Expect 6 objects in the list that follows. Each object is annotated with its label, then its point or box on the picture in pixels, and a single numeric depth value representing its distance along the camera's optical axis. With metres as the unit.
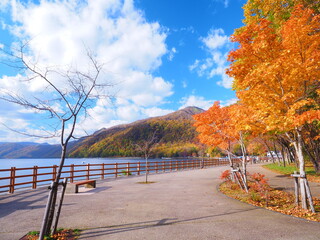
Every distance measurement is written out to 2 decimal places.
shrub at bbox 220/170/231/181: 11.48
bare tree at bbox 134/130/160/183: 15.75
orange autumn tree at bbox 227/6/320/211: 5.83
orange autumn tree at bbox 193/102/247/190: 12.44
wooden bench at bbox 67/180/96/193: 9.37
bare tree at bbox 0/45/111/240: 3.87
